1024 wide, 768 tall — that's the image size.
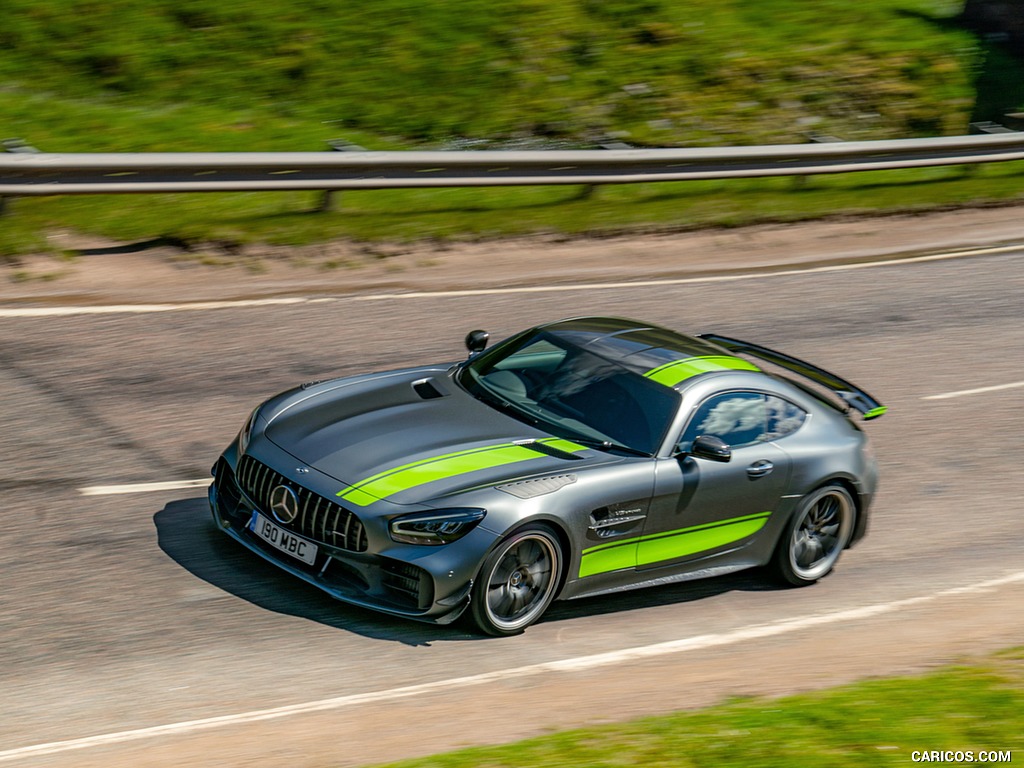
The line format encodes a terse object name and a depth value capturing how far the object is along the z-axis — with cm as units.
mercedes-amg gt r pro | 1309
